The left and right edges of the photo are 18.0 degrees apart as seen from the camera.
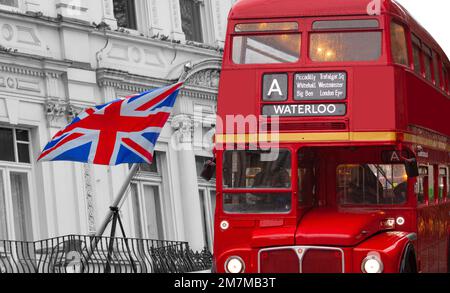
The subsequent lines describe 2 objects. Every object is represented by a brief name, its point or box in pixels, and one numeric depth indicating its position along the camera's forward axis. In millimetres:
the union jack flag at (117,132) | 23578
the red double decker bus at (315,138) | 19312
